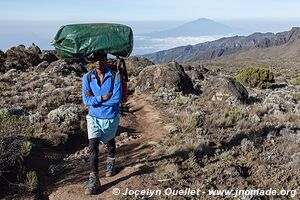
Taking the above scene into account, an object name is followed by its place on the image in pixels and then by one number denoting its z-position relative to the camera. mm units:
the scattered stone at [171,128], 10568
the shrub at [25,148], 7888
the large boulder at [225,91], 15803
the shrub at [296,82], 27328
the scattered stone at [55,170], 7895
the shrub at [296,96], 18050
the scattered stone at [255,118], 11481
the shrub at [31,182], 6893
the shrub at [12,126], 8383
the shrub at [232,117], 11340
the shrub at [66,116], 11042
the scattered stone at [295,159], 8097
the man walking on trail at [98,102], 6816
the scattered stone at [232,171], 7660
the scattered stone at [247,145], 9010
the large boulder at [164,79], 17614
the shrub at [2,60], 27497
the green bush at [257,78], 25209
